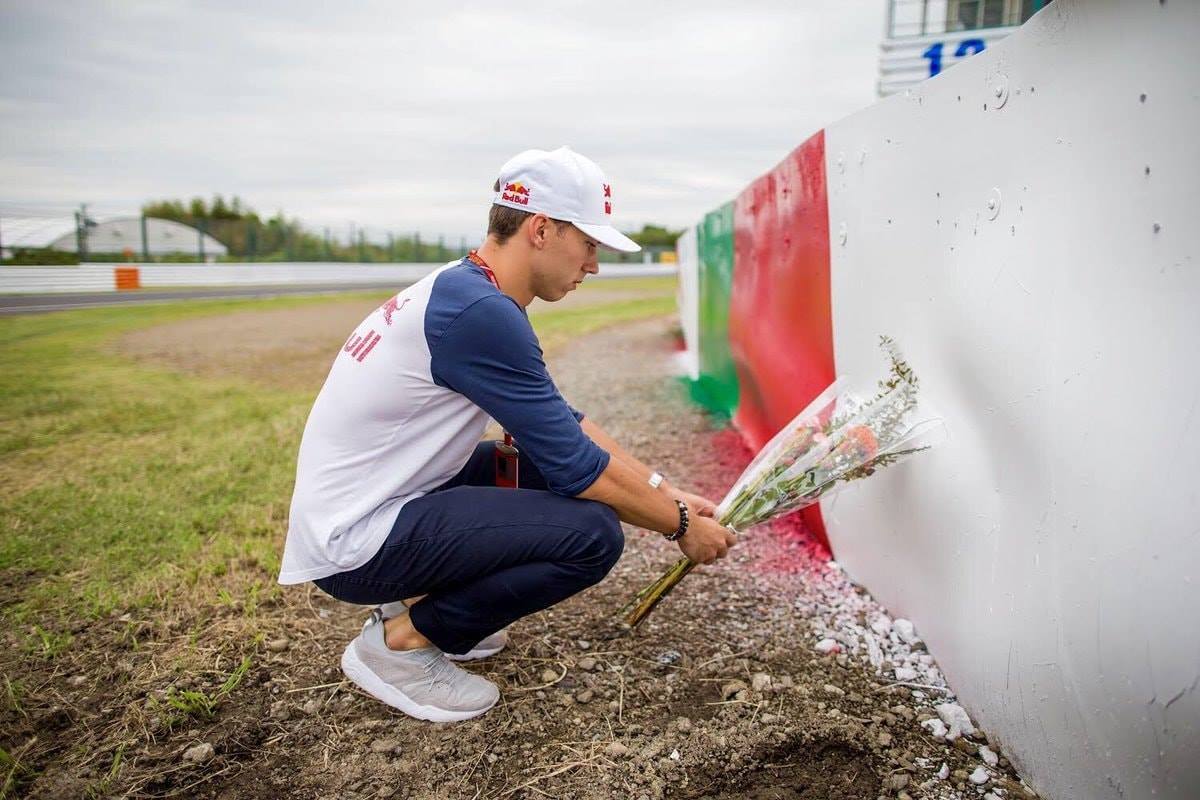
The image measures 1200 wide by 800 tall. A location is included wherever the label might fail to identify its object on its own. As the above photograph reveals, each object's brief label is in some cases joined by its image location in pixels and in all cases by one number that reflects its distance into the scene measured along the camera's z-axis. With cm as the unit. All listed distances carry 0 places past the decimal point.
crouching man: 232
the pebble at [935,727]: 237
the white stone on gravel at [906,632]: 282
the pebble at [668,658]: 286
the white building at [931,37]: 2064
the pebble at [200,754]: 236
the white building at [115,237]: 2286
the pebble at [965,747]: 229
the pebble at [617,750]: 238
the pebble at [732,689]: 264
